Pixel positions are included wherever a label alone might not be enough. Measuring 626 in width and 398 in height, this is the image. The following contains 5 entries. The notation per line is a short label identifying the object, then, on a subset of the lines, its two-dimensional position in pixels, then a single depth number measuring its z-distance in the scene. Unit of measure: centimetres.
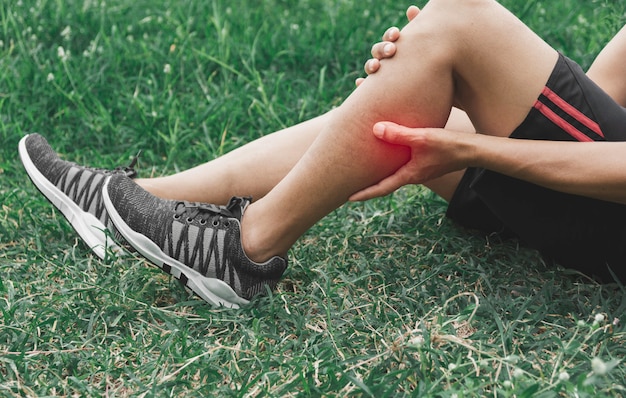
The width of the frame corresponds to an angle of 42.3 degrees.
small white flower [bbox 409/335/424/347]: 168
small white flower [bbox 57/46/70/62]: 338
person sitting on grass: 182
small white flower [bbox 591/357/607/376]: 133
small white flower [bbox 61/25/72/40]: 361
